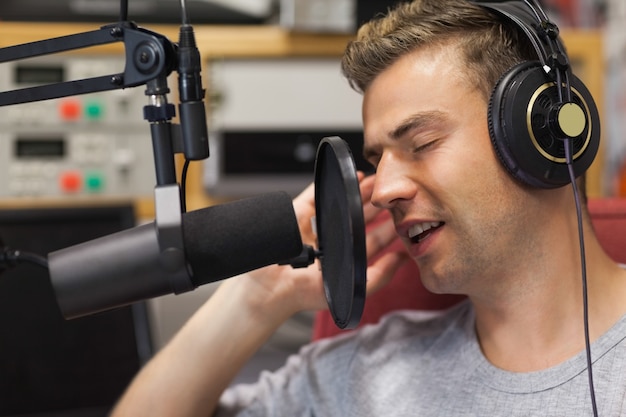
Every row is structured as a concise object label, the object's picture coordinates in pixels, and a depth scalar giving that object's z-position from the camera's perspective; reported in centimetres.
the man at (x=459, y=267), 104
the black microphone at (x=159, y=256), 72
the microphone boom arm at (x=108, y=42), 70
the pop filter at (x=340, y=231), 78
